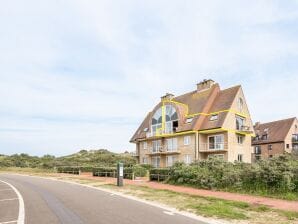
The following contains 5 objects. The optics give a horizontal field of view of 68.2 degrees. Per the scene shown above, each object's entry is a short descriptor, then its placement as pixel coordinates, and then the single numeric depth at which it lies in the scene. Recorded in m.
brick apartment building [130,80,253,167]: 26.02
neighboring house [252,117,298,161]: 39.21
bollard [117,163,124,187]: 14.57
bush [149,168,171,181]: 16.10
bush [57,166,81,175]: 27.99
